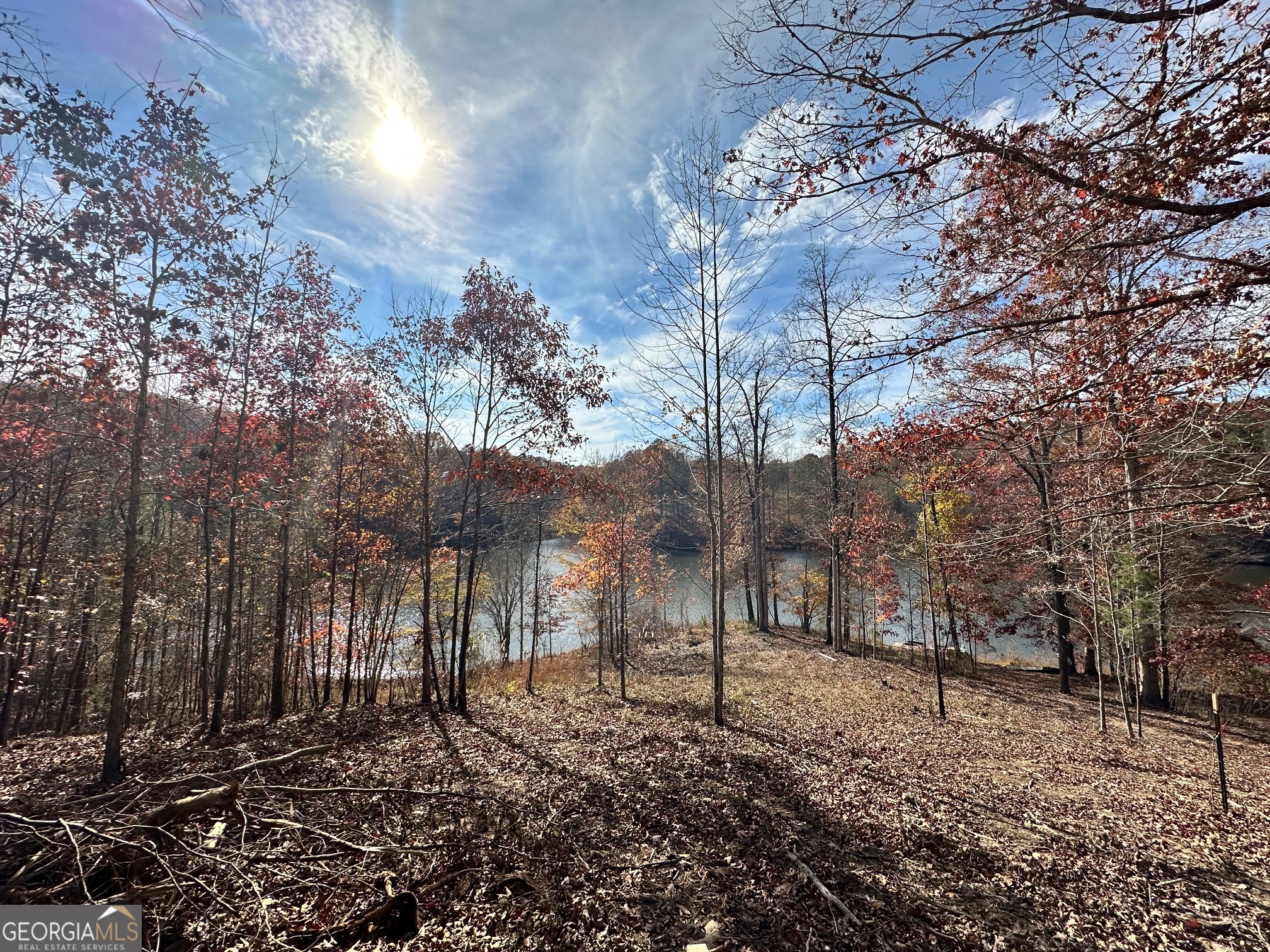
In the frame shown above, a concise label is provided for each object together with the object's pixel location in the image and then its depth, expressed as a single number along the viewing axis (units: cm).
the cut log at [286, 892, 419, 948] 304
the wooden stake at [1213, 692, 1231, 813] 518
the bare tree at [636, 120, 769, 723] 794
